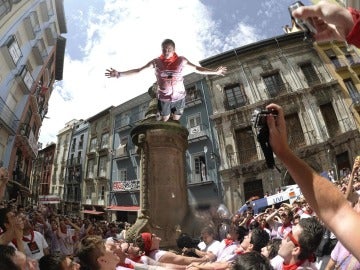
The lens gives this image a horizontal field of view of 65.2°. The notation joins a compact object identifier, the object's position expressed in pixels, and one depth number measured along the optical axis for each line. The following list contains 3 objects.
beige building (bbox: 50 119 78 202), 39.56
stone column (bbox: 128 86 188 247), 7.09
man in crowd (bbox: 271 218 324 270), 2.63
